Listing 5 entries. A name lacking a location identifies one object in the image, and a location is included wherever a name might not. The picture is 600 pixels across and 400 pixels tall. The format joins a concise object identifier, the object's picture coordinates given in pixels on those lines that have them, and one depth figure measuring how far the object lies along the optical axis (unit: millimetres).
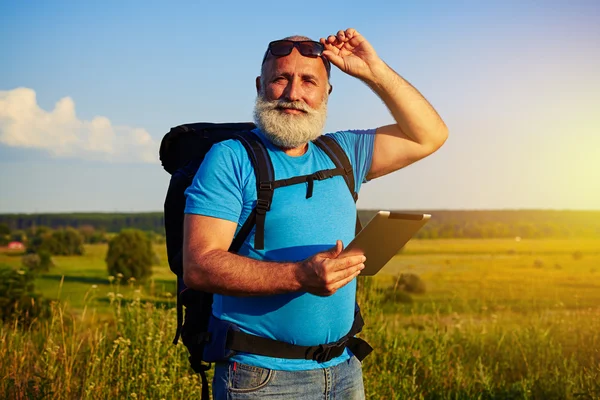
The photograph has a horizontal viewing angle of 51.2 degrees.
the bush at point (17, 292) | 12914
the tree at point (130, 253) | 31922
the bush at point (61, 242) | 41103
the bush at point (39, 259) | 30438
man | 2549
